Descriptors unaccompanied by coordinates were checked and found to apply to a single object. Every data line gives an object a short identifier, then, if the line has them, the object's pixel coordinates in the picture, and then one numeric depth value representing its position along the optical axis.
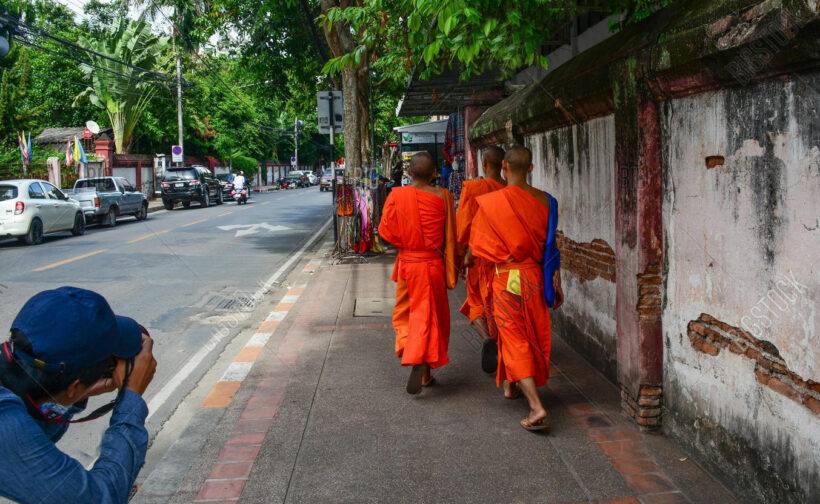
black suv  29.45
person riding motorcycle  32.66
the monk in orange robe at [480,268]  5.29
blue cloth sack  4.54
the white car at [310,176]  59.76
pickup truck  20.27
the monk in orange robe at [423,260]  5.07
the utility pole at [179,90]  31.16
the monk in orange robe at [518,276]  4.51
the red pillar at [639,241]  4.04
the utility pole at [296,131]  61.48
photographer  1.59
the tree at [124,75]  30.64
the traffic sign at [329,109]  13.47
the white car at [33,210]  15.27
